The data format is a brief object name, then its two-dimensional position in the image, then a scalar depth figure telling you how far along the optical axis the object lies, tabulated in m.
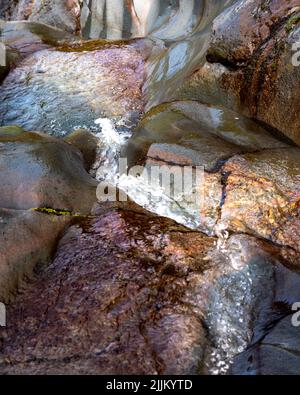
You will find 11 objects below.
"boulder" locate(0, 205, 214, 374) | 3.20
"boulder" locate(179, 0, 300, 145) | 5.65
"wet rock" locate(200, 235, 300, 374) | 3.29
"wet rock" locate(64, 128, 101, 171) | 6.10
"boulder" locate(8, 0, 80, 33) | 13.56
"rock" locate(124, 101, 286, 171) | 5.35
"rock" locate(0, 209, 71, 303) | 3.77
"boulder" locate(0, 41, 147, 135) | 8.31
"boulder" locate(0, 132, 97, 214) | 4.52
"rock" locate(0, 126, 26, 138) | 5.54
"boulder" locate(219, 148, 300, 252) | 4.40
